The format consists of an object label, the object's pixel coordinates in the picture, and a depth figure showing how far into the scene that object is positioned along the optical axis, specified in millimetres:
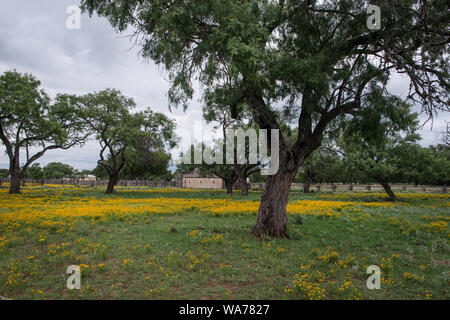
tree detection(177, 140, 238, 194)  34469
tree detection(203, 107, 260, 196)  27617
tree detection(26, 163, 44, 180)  93956
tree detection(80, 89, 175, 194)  28531
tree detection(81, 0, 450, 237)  6555
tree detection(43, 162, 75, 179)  108794
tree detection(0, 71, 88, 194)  24062
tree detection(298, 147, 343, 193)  28925
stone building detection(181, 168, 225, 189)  74500
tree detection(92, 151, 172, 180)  78869
